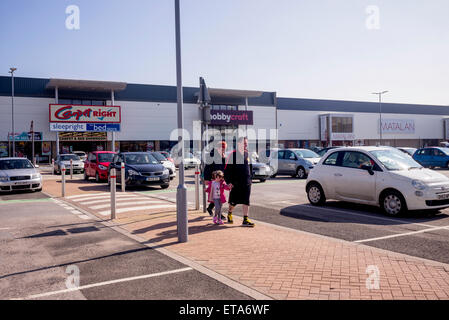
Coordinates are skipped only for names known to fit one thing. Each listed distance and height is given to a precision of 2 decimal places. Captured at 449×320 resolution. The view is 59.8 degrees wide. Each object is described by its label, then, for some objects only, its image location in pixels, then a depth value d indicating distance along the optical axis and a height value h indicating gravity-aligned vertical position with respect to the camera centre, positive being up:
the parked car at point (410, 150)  26.42 +0.41
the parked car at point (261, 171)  18.05 -0.62
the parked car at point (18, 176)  14.60 -0.54
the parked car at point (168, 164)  20.58 -0.27
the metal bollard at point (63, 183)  14.16 -0.84
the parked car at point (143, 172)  15.61 -0.50
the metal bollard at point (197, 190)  10.28 -0.82
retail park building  39.72 +5.18
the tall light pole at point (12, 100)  37.38 +5.95
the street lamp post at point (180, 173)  6.73 -0.25
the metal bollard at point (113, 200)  9.19 -0.94
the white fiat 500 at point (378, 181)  8.56 -0.59
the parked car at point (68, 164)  27.41 -0.24
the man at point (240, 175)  7.94 -0.34
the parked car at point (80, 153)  37.66 +0.72
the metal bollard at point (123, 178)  14.40 -0.68
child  8.31 -0.71
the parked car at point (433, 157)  23.66 -0.07
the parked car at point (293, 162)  19.88 -0.23
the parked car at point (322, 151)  24.56 +0.39
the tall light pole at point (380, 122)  55.29 +5.17
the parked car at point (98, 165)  19.09 -0.24
